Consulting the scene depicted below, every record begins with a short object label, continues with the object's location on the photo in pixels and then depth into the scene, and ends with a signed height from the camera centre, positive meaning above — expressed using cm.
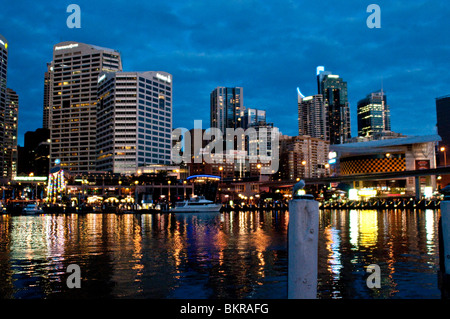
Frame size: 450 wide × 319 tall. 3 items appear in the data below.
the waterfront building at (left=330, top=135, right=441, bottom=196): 17188 +1037
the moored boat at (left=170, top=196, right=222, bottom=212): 9781 -520
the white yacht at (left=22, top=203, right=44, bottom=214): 9494 -541
